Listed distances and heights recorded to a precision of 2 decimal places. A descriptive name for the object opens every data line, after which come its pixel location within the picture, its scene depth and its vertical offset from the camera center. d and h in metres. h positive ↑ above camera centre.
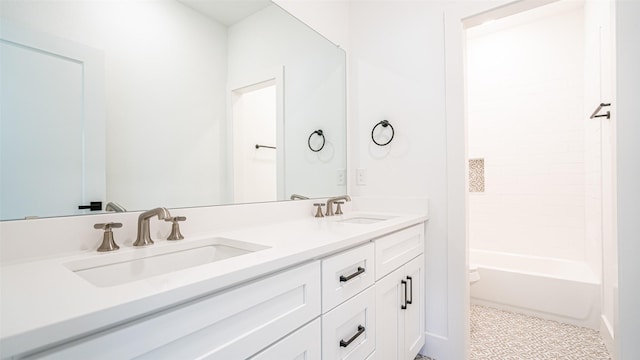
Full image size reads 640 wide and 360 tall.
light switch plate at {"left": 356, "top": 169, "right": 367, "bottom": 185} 1.95 +0.02
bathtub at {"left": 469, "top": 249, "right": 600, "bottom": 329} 2.00 -0.86
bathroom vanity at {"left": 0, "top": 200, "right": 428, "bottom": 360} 0.43 -0.24
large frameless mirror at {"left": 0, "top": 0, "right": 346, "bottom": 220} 0.78 +0.28
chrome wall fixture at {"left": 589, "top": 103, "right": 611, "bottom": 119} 1.58 +0.39
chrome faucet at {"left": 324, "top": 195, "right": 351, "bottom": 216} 1.73 -0.15
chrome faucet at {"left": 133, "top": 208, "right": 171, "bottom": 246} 0.88 -0.15
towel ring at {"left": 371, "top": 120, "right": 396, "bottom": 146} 1.83 +0.35
